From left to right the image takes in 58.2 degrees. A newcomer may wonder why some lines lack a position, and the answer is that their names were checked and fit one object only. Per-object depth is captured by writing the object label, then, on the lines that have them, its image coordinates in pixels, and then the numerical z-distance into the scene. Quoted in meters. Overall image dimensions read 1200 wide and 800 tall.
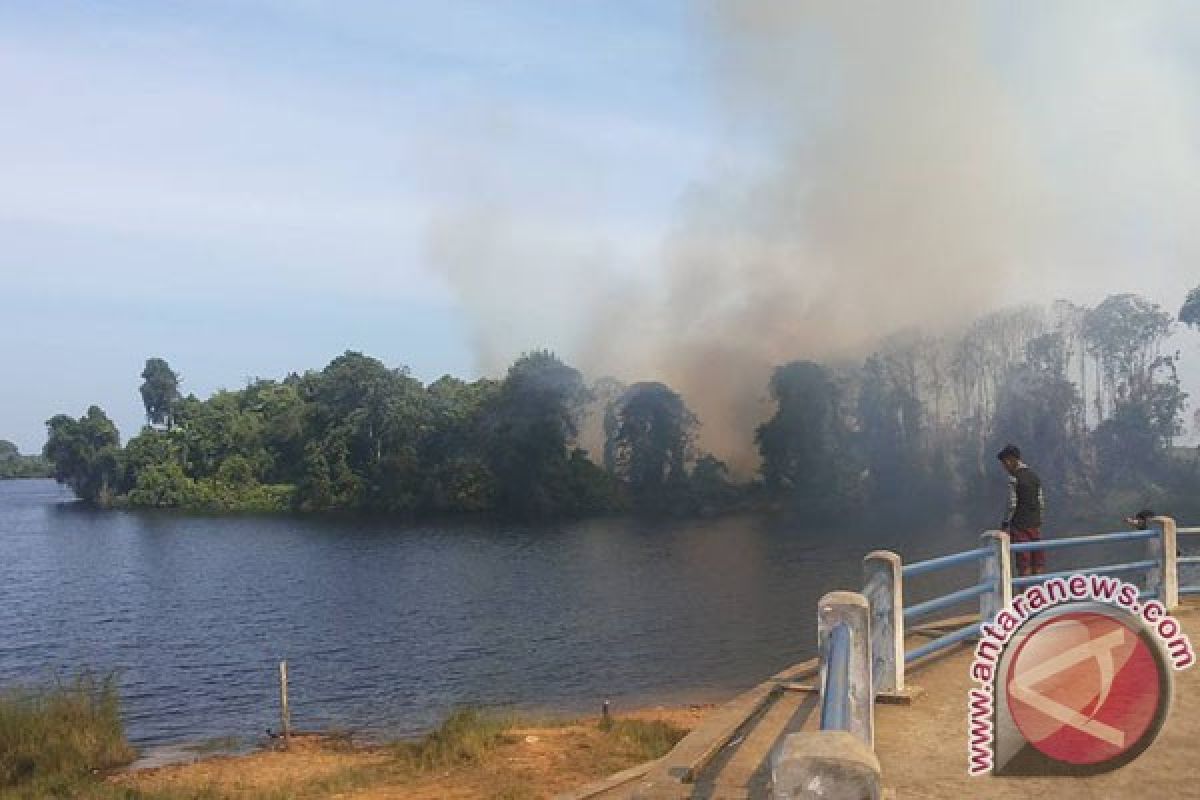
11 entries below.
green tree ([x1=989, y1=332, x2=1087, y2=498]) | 90.06
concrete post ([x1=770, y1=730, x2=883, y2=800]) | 4.01
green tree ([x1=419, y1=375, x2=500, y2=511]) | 112.56
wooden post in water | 23.42
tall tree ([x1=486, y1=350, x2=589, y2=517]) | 111.56
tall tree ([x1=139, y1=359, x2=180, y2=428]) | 174.75
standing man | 12.63
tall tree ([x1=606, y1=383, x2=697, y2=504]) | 116.38
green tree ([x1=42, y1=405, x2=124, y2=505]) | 138.00
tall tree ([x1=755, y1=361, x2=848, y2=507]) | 105.75
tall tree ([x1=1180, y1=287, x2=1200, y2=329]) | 95.88
